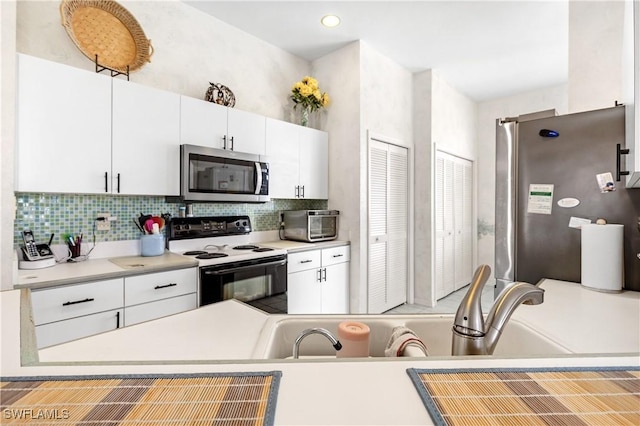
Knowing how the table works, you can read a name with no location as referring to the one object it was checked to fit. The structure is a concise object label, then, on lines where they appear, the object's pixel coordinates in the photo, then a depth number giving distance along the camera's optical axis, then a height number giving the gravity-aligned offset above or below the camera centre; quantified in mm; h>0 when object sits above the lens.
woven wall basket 2061 +1255
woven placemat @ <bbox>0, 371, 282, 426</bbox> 469 -313
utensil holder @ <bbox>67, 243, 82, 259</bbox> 2087 -261
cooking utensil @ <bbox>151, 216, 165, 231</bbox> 2444 -74
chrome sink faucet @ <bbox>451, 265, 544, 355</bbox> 775 -265
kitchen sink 1018 -402
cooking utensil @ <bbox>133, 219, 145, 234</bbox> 2430 -106
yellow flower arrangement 3264 +1249
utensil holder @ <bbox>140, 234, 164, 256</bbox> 2355 -254
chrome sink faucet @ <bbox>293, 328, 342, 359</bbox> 799 -323
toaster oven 3096 -125
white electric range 2207 -349
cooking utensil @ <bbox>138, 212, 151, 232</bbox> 2432 -67
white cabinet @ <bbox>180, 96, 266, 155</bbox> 2418 +714
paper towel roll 1401 -189
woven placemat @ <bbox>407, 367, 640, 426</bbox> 478 -313
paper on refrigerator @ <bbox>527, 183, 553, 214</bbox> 1714 +88
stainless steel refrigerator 1502 +115
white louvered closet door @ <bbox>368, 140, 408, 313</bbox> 3480 -154
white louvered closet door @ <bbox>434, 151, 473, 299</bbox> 4266 -143
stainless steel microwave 2373 +302
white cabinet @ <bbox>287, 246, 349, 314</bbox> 2814 -659
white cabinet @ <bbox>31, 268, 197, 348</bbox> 1597 -528
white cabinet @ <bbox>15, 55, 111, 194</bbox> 1741 +493
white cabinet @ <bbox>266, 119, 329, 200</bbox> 3029 +533
